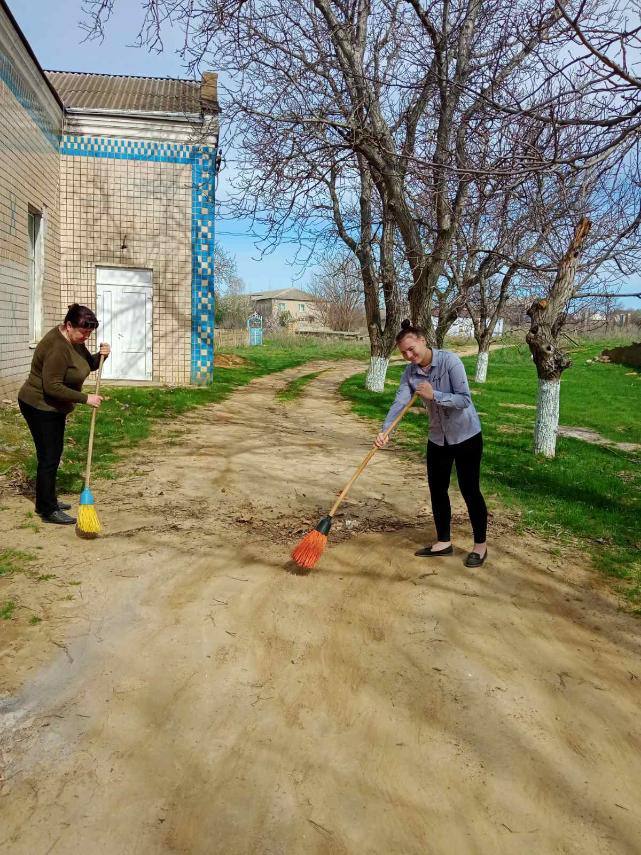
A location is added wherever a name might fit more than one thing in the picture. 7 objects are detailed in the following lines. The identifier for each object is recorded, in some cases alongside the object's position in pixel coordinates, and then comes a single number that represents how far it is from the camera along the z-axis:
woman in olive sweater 5.48
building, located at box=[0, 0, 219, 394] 14.74
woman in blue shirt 5.01
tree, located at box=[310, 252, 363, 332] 59.72
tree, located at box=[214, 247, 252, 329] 50.44
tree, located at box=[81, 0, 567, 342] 10.28
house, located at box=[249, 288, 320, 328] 85.94
